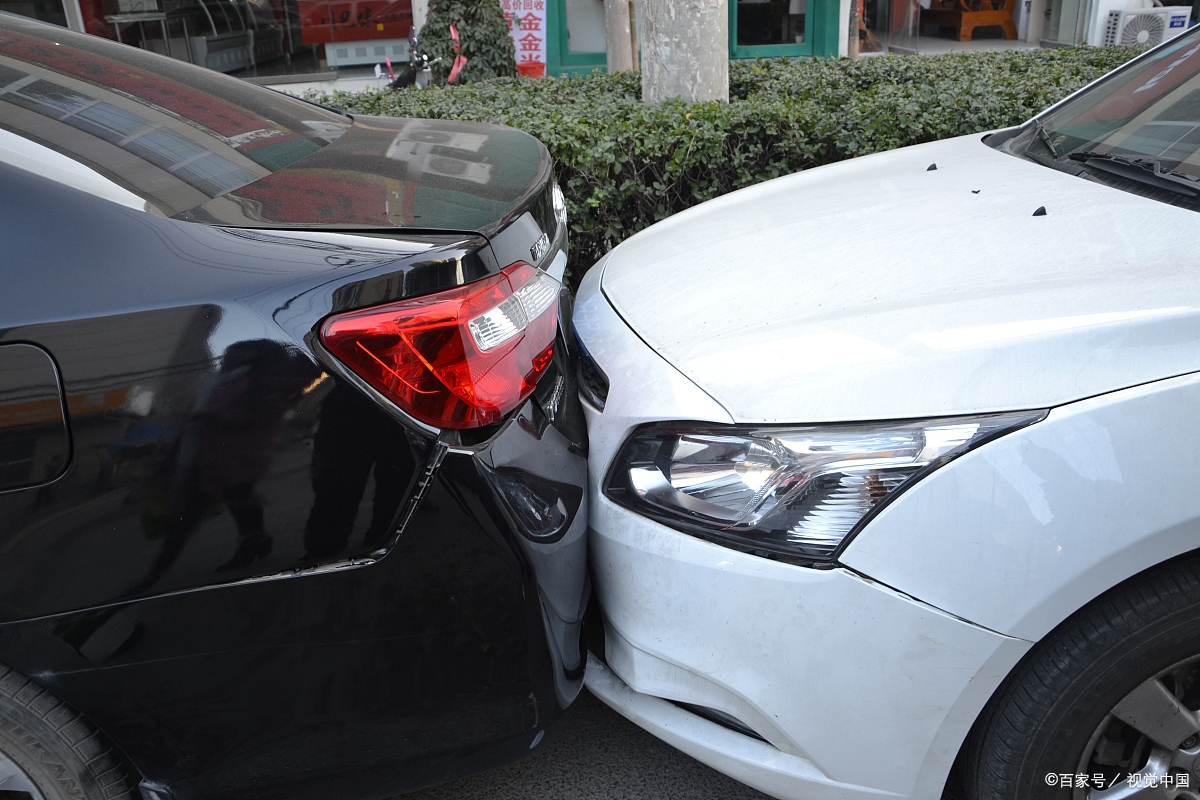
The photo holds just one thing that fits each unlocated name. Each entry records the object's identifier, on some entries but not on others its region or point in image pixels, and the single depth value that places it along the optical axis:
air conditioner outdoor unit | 11.05
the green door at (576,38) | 11.59
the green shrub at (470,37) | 7.63
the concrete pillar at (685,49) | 4.97
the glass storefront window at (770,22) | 11.95
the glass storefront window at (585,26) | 11.67
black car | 1.40
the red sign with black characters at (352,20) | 11.16
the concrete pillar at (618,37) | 8.40
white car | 1.44
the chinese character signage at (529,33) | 9.82
